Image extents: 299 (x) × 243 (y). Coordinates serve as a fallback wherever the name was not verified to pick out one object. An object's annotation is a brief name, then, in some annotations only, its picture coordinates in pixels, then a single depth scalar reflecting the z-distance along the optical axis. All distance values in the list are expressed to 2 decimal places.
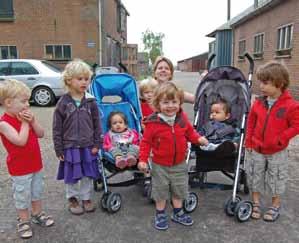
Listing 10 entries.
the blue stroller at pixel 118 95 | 4.21
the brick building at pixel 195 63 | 65.06
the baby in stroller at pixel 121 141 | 3.70
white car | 11.52
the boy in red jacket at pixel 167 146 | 3.27
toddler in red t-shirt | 3.07
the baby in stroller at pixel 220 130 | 3.53
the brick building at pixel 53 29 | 19.80
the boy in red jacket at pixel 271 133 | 3.35
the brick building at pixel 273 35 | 11.60
